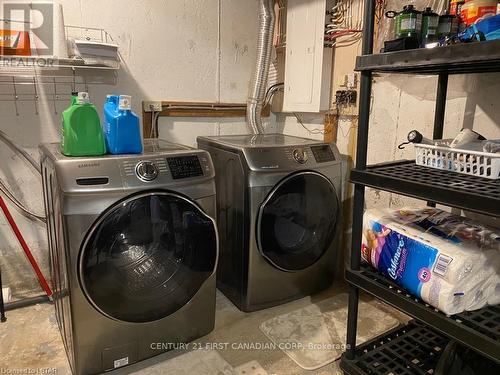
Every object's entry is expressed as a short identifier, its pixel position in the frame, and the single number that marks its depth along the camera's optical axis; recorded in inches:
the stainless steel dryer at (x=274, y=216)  75.9
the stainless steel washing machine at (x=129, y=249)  55.7
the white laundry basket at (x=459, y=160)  46.2
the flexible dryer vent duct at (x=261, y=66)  100.7
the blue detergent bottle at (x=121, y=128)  62.2
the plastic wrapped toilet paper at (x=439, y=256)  46.8
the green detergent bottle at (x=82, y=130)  59.5
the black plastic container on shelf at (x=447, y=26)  49.3
